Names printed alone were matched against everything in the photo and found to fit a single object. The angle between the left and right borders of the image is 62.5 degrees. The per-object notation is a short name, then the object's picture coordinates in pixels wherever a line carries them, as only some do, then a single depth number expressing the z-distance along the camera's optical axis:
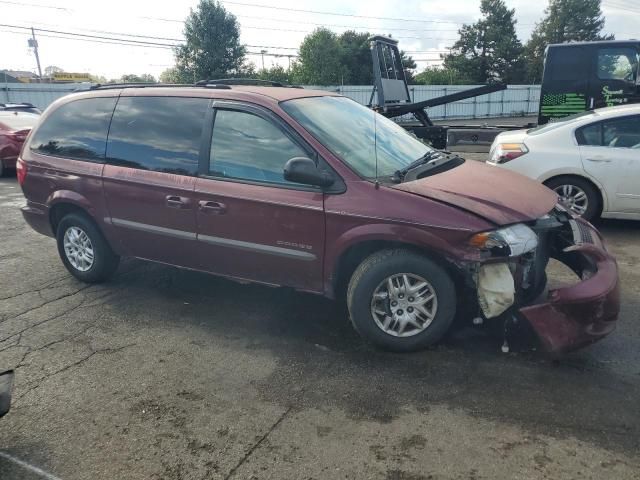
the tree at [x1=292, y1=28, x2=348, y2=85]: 46.03
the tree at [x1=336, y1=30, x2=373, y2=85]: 48.75
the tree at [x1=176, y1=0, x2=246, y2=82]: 41.00
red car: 11.81
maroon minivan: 3.41
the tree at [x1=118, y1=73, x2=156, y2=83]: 52.61
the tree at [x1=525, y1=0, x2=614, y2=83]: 60.50
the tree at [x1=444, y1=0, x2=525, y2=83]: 57.09
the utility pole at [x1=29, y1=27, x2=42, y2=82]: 56.80
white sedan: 6.17
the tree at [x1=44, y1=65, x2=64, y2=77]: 69.51
